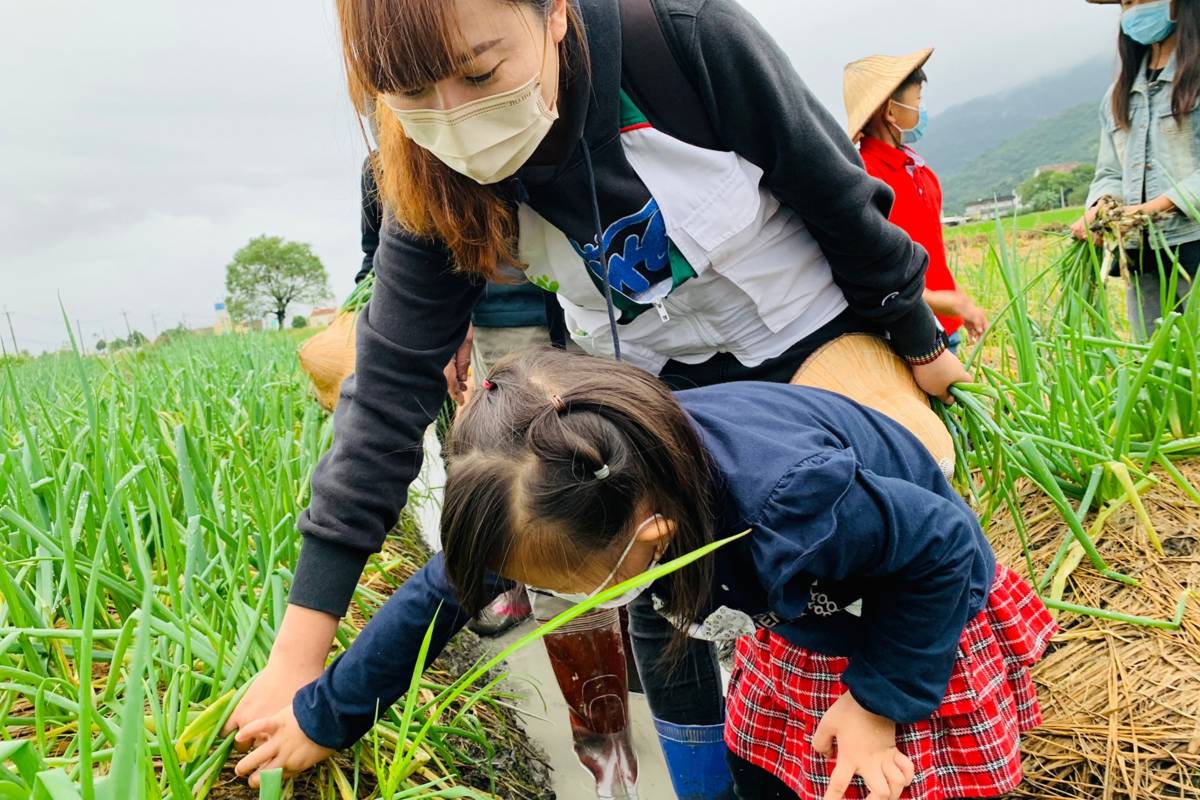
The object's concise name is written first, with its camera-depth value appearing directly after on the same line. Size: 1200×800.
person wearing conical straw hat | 2.23
